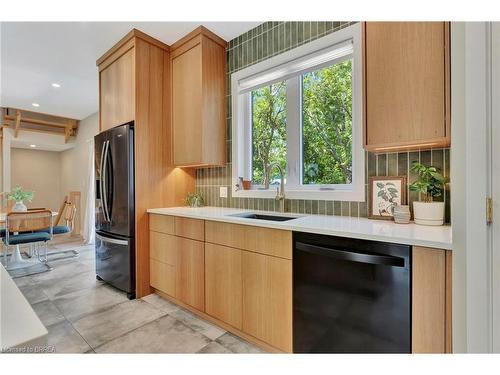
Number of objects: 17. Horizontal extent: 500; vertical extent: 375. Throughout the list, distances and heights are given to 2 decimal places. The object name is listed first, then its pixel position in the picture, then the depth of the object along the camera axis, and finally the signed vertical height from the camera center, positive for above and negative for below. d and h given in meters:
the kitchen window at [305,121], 1.80 +0.56
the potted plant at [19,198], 3.56 -0.16
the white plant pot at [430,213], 1.34 -0.16
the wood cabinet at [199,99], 2.37 +0.88
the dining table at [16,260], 3.35 -1.07
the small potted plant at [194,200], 2.71 -0.17
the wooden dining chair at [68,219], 3.96 -0.57
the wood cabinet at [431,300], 0.99 -0.49
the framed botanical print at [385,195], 1.54 -0.07
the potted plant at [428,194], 1.34 -0.06
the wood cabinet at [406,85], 1.19 +0.52
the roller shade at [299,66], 1.83 +1.01
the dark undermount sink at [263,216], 1.98 -0.27
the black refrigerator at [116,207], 2.37 -0.22
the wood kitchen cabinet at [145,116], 2.40 +0.73
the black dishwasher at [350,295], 1.10 -0.56
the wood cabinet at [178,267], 1.99 -0.73
